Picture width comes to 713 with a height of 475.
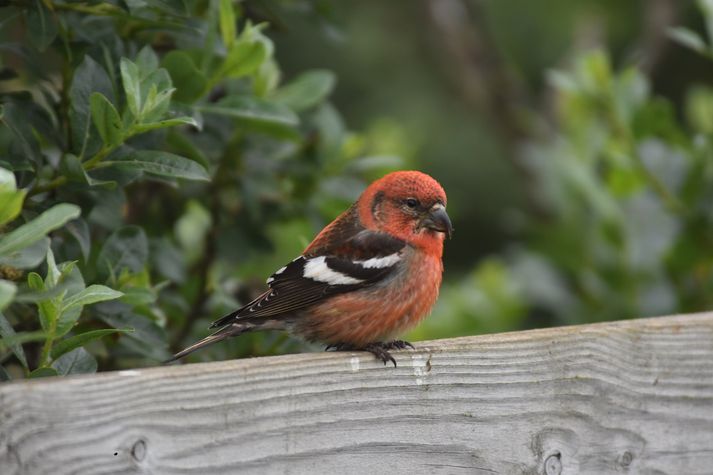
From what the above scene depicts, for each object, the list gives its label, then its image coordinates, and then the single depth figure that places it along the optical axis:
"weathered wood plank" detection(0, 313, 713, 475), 4.02
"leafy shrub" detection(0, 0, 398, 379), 4.86
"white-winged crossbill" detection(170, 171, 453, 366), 6.72
